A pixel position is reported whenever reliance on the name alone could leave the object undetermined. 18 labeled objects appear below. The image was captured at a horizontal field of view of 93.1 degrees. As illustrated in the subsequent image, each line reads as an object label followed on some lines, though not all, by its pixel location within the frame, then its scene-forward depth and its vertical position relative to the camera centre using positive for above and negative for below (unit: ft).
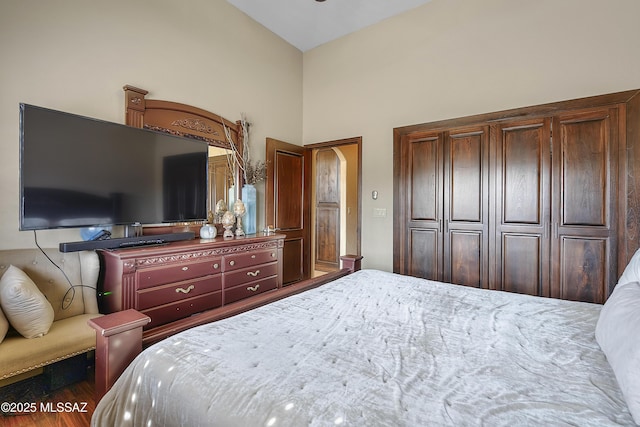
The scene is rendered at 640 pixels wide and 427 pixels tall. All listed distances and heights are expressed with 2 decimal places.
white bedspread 2.59 -1.69
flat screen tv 6.39 +1.00
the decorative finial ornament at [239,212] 10.87 +0.02
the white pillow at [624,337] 2.55 -1.31
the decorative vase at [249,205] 11.84 +0.30
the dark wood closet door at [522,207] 9.43 +0.18
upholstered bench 5.48 -2.22
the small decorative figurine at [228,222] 10.50 -0.33
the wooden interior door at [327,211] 19.08 +0.11
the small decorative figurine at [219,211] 10.95 +0.06
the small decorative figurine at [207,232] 10.09 -0.64
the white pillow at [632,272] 4.12 -0.84
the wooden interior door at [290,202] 12.99 +0.46
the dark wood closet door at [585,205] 8.57 +0.23
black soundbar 6.76 -0.73
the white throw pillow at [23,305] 5.70 -1.76
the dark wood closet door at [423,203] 11.25 +0.36
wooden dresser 7.21 -1.76
